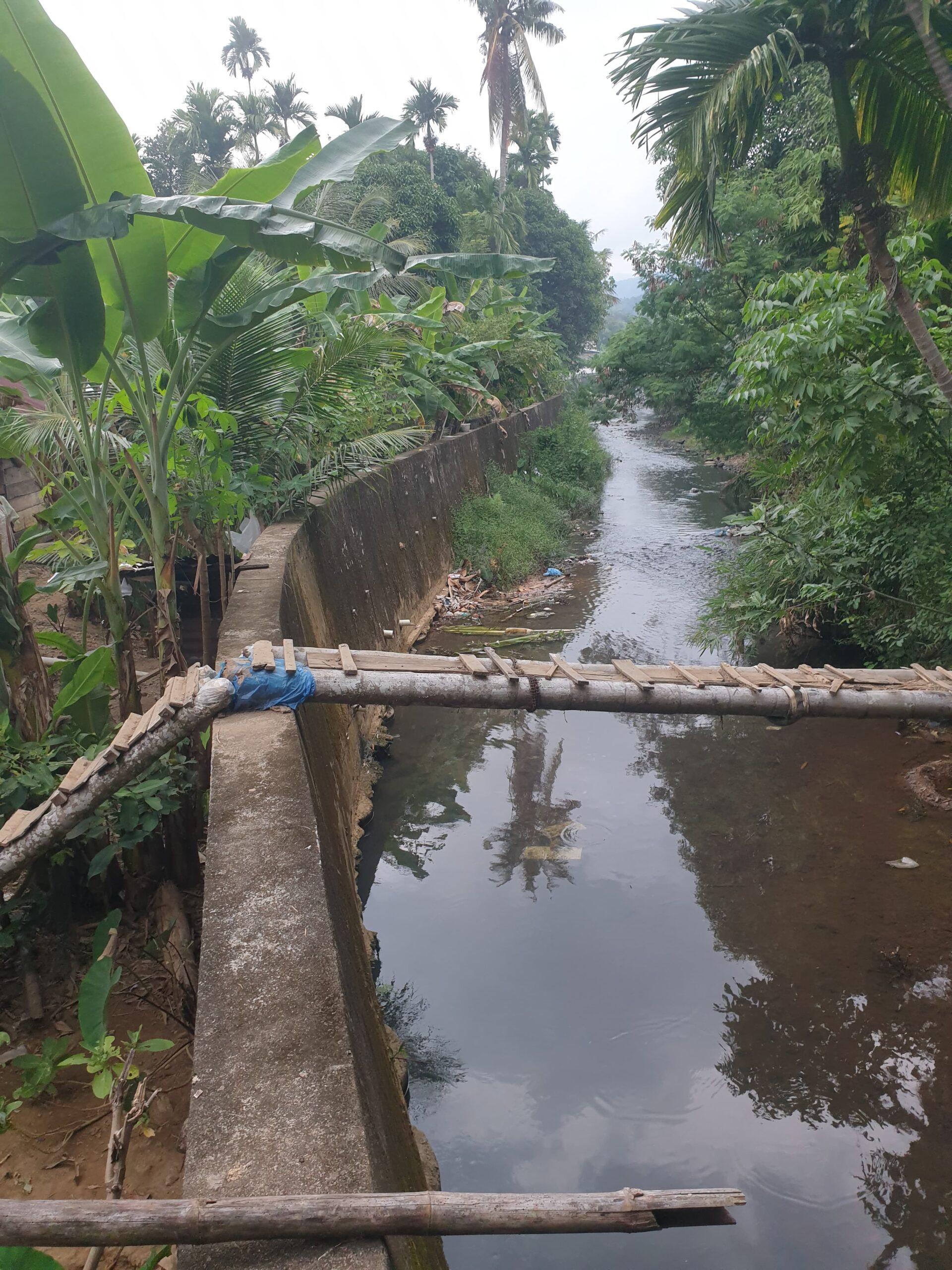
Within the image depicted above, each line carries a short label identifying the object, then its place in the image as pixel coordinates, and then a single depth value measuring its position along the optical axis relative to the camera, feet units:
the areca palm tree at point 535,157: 103.30
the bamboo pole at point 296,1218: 4.40
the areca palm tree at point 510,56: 77.77
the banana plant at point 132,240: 7.47
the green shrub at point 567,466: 48.37
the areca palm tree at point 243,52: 105.91
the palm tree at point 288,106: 96.02
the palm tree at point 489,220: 71.77
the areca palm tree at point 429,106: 94.27
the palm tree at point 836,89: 14.25
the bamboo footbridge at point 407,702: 4.44
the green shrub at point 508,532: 33.99
